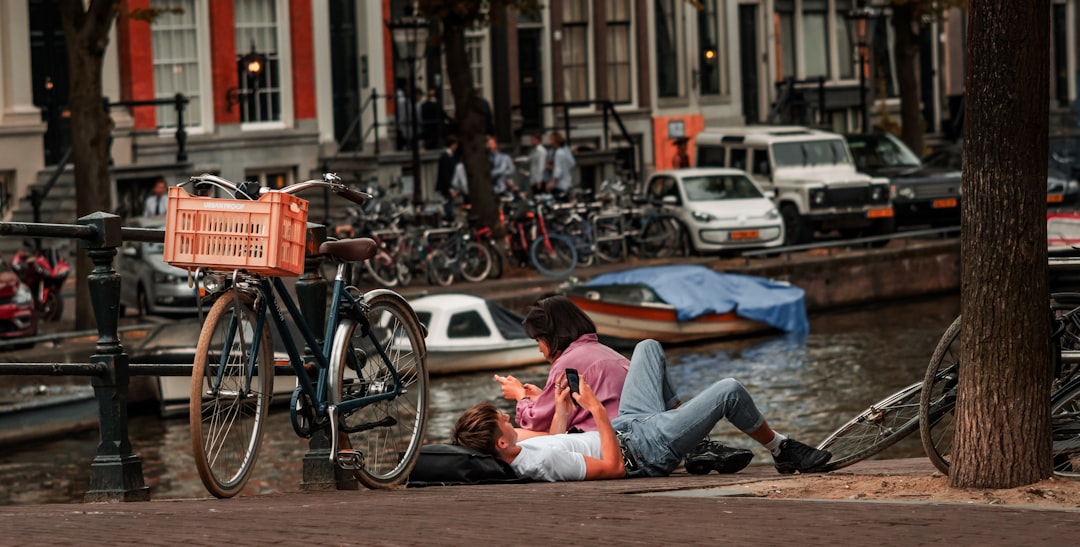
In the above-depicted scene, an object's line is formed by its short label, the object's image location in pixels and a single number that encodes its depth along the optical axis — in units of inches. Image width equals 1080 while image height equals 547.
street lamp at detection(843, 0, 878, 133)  1692.9
